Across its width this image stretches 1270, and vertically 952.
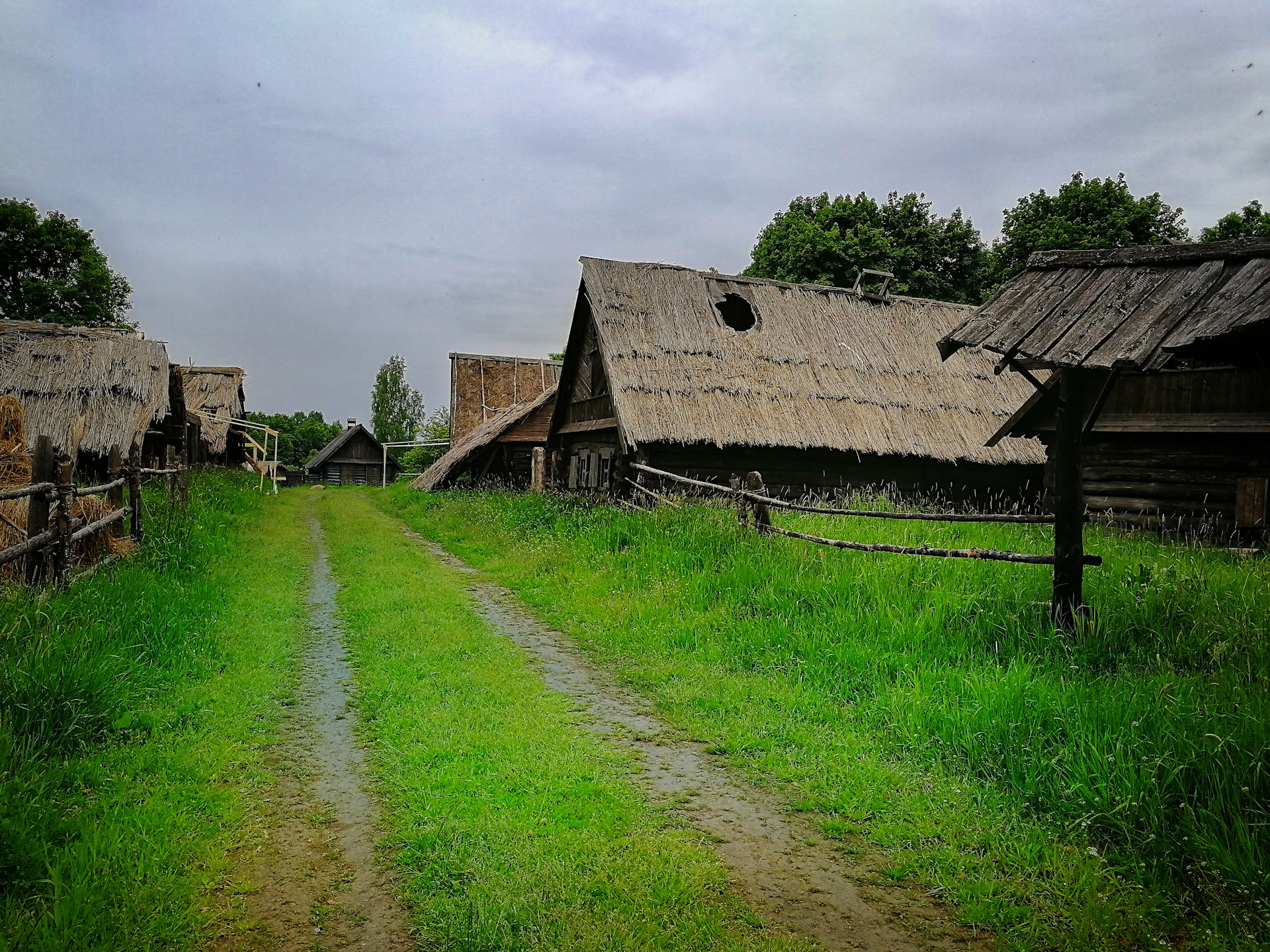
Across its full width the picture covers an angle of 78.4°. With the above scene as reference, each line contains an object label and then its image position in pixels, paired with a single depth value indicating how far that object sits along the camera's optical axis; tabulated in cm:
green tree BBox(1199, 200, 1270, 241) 2409
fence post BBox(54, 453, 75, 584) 669
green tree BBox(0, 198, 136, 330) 3612
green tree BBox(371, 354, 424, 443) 6209
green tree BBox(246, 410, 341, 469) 7244
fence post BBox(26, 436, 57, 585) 639
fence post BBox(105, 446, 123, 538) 927
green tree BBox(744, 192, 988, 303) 2644
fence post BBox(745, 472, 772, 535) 914
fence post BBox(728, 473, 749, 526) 934
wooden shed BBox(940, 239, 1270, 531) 504
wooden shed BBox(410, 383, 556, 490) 2433
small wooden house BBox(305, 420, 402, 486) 5250
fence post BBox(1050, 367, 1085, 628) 595
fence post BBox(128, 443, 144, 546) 990
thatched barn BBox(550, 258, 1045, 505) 1540
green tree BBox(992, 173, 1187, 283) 2475
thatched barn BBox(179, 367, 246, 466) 3023
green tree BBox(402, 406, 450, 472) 5325
